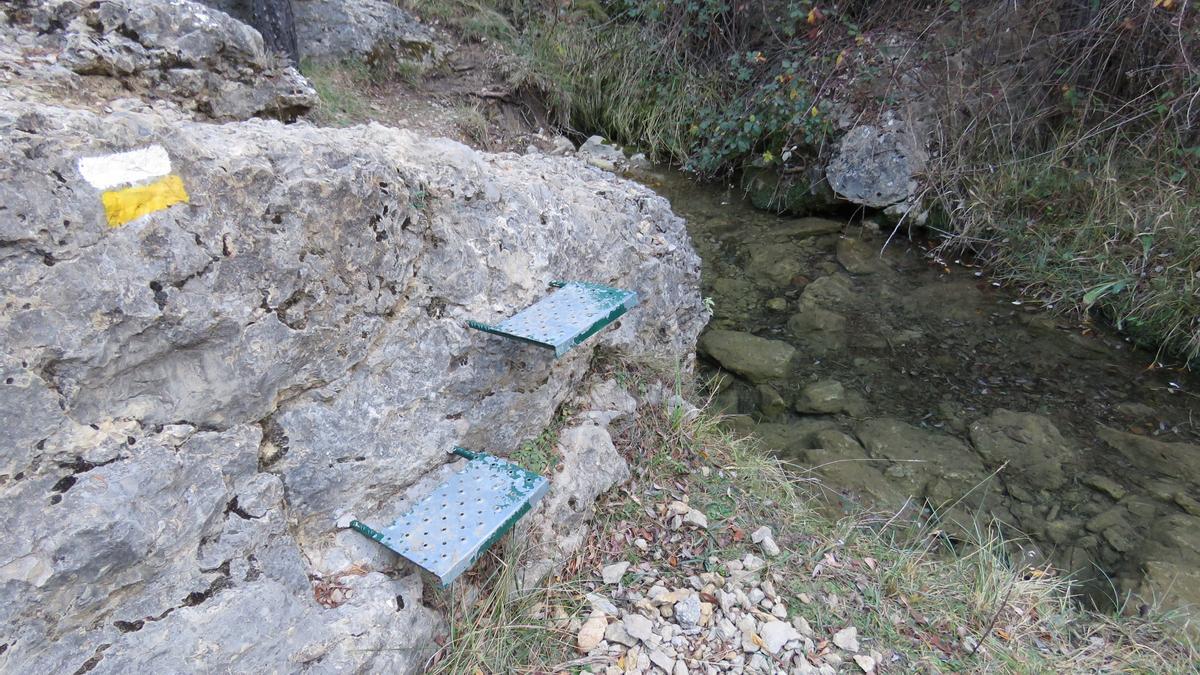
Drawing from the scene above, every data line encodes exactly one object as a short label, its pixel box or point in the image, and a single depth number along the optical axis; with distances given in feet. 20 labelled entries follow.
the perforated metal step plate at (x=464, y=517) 5.07
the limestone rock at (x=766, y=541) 7.11
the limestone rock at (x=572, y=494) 6.38
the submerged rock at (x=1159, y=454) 9.68
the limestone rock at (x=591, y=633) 5.85
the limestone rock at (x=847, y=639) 6.31
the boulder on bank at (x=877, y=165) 15.79
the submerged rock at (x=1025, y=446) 9.70
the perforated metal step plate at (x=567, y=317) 5.87
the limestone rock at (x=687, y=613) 6.18
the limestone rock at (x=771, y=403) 11.10
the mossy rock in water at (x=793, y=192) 16.66
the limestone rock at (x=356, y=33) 15.34
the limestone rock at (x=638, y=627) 5.99
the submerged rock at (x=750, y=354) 11.78
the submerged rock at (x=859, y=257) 14.80
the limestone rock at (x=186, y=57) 6.62
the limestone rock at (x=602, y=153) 18.11
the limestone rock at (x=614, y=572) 6.56
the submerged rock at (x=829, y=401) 11.00
